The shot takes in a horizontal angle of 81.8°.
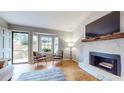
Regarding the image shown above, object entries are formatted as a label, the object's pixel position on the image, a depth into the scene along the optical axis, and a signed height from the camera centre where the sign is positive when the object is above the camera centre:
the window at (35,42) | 4.62 +0.22
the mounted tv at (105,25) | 1.98 +0.68
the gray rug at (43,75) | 2.16 -0.99
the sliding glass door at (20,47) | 4.14 -0.07
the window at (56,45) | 5.16 +0.06
